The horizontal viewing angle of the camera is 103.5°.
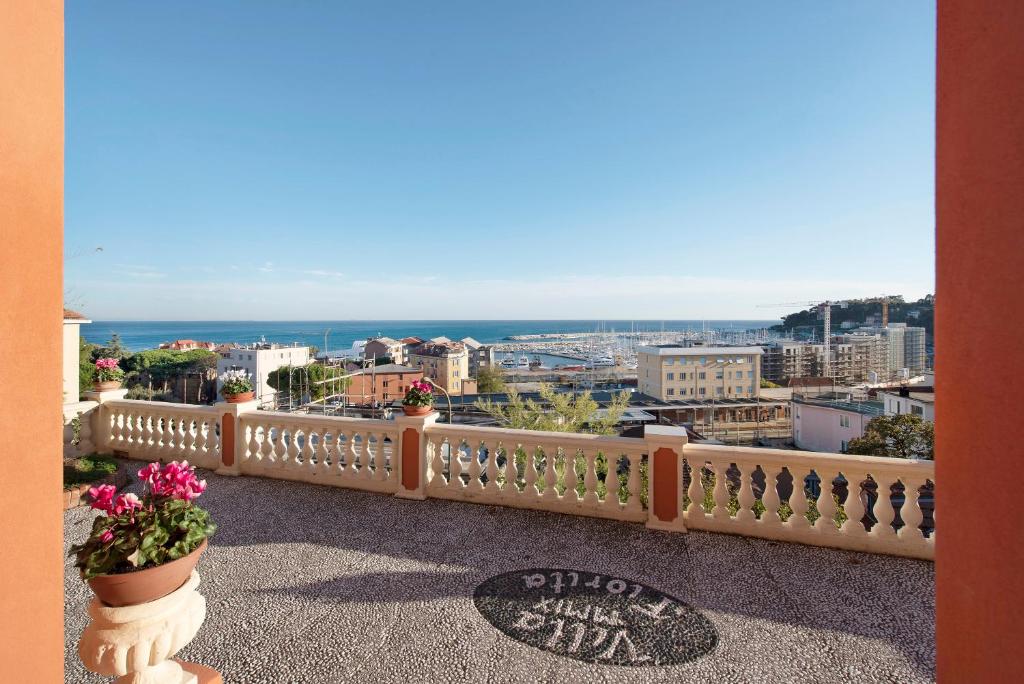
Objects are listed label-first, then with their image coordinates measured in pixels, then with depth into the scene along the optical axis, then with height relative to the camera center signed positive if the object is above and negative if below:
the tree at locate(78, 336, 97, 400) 7.25 -0.67
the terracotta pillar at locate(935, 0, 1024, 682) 1.04 -0.02
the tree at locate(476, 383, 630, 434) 6.97 -1.49
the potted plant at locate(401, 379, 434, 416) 4.96 -0.82
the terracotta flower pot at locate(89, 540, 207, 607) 1.54 -0.98
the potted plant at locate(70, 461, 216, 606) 1.56 -0.85
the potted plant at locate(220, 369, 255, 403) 5.69 -0.78
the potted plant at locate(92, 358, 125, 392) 6.57 -0.68
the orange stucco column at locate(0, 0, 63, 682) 1.18 -0.01
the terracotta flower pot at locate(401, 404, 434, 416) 4.96 -0.95
